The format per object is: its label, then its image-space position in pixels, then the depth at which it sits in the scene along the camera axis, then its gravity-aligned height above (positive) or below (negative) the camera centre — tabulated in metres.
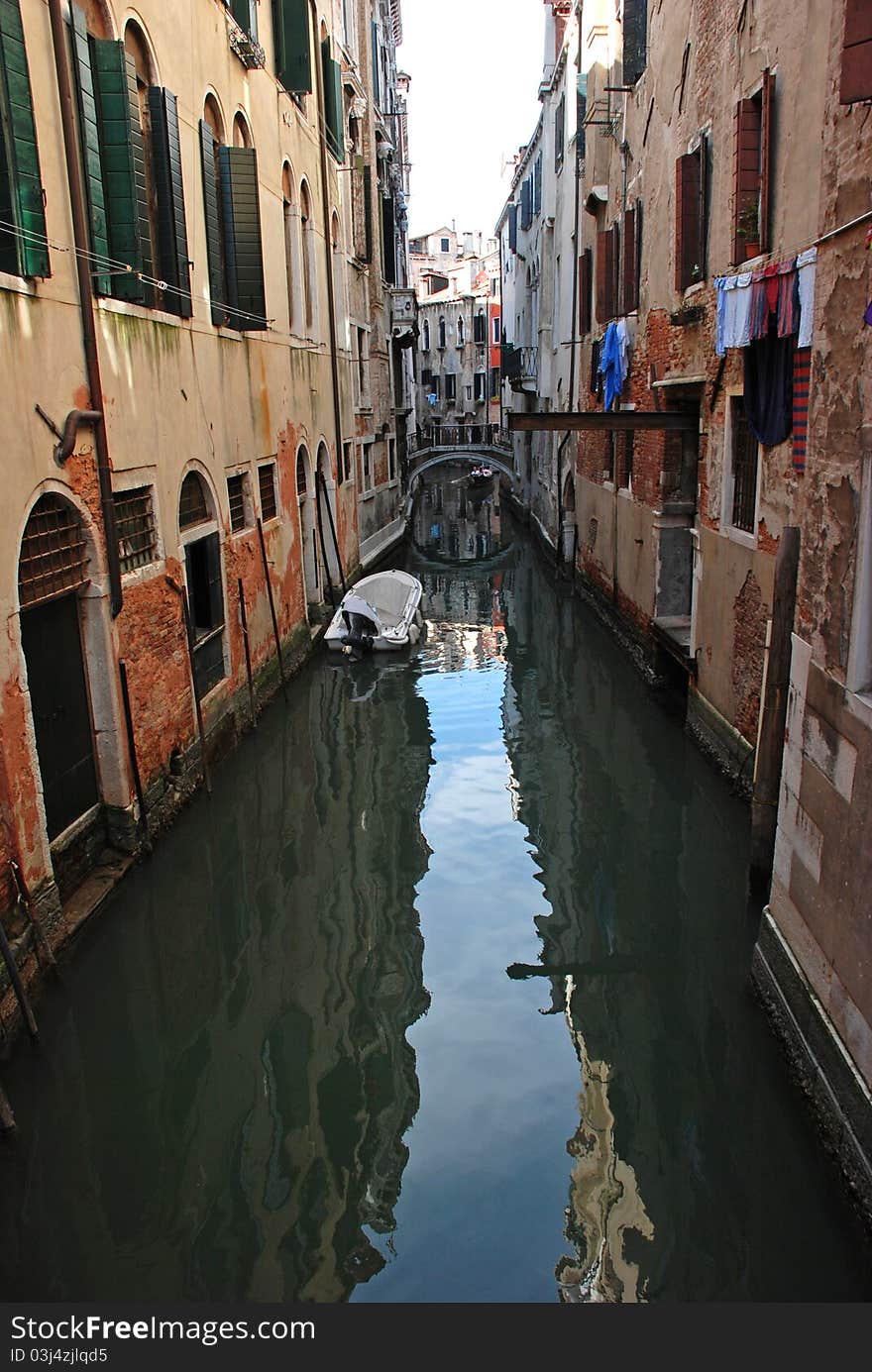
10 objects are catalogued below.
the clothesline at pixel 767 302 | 6.68 +0.59
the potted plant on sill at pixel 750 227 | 8.06 +1.21
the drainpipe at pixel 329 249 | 15.83 +2.33
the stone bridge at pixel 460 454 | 33.94 -1.80
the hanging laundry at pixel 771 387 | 7.48 +0.02
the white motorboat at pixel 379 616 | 14.49 -3.03
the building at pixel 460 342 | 49.94 +2.61
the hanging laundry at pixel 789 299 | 7.01 +0.58
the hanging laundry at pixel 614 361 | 13.47 +0.41
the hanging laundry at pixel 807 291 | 6.55 +0.59
